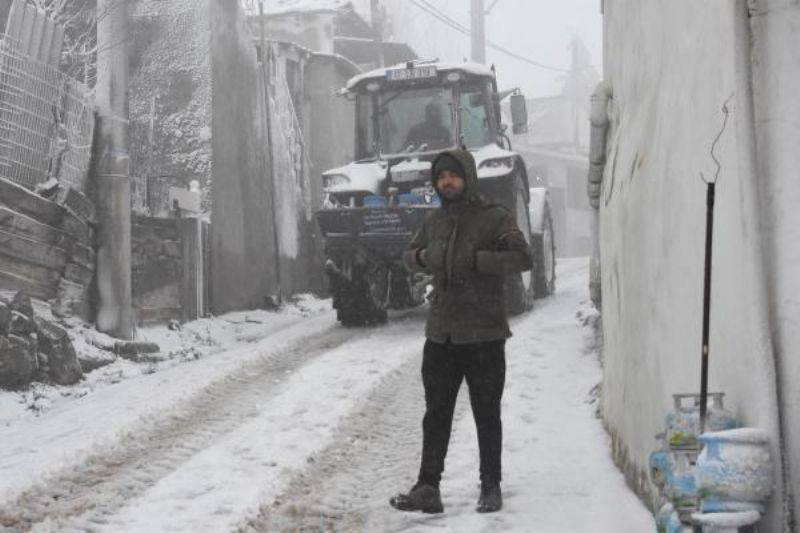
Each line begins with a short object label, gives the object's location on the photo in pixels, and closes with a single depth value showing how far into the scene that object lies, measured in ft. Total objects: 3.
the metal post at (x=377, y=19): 94.94
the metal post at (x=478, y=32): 87.10
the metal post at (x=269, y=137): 49.06
